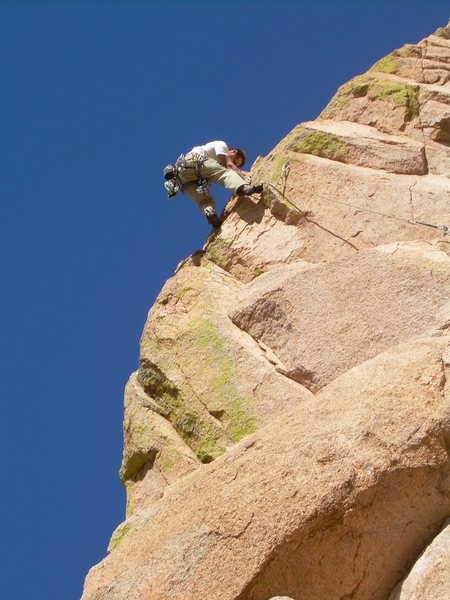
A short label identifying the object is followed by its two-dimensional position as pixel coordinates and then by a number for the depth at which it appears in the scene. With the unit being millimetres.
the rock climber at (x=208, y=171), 17891
